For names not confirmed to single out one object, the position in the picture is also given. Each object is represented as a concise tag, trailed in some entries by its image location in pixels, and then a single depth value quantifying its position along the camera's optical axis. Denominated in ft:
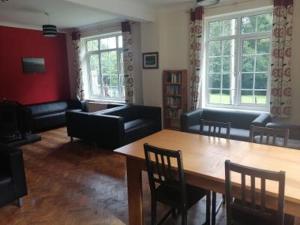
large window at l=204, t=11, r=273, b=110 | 14.83
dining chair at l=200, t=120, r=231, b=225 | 8.46
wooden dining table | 5.14
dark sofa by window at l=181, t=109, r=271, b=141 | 13.27
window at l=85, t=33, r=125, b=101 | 21.55
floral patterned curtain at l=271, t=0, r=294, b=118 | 13.10
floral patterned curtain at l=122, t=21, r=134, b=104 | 19.13
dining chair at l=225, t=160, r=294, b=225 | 4.67
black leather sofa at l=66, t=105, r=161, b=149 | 14.11
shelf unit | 17.04
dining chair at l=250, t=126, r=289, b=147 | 7.48
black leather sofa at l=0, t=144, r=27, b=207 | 8.49
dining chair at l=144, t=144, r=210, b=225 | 6.07
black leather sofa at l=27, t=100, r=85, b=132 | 19.29
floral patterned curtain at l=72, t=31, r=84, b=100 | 22.72
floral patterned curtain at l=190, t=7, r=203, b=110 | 15.90
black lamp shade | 15.71
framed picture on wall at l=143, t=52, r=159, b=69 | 17.87
